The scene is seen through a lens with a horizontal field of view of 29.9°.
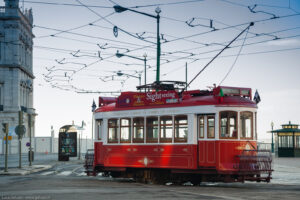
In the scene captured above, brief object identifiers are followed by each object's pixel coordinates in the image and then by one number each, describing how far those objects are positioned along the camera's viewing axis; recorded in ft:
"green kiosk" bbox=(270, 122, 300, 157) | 156.97
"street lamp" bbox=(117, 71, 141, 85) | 127.20
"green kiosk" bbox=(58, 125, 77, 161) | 153.89
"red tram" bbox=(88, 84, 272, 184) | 59.26
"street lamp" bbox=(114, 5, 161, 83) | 82.84
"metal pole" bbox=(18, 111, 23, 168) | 96.44
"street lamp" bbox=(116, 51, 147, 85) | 103.20
